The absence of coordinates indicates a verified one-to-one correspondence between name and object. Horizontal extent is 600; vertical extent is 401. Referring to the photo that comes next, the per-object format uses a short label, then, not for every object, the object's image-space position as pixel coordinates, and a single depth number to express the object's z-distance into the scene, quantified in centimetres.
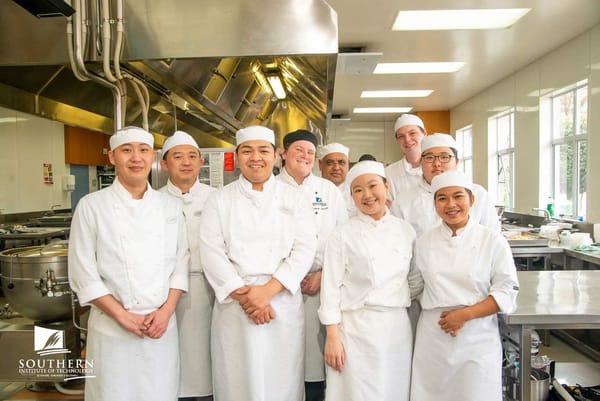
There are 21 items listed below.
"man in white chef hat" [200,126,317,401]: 179
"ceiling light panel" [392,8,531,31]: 361
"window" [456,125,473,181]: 809
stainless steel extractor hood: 203
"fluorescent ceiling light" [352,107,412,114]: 811
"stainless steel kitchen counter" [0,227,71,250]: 409
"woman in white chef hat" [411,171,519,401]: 158
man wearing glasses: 202
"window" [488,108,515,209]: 623
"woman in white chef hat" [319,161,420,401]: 168
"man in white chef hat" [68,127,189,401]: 169
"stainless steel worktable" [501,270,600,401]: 158
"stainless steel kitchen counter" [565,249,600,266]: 330
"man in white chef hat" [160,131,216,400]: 204
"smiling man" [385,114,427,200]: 245
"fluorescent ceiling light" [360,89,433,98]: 669
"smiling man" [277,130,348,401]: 225
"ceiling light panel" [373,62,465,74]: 518
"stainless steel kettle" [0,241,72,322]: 204
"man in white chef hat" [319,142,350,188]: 287
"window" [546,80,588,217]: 453
